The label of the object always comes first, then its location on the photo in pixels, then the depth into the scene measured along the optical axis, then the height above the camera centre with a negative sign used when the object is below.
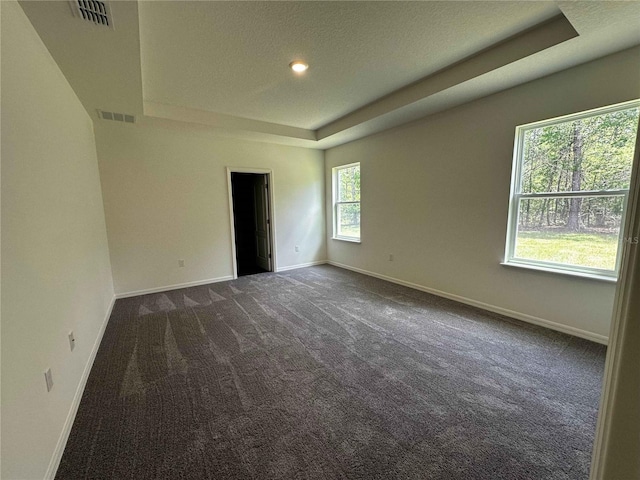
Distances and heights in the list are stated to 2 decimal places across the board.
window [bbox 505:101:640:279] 2.33 +0.08
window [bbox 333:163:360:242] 5.23 +0.03
